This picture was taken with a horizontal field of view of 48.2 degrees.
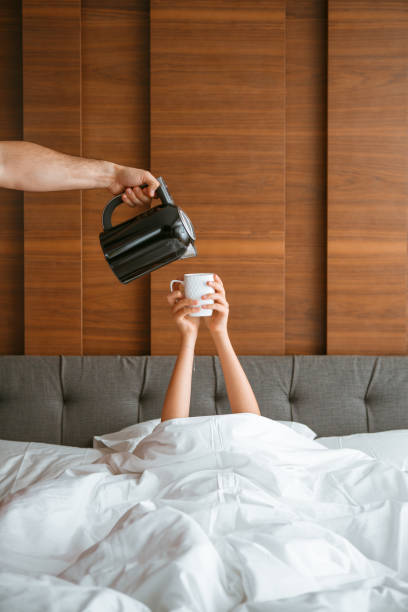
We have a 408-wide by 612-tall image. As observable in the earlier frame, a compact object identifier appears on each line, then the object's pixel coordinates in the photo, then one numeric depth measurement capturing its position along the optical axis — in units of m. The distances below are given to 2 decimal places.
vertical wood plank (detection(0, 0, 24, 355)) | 1.89
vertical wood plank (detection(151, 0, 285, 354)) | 1.79
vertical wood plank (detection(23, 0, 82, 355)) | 1.81
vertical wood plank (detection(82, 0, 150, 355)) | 1.84
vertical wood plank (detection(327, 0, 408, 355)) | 1.79
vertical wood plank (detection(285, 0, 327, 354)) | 1.85
